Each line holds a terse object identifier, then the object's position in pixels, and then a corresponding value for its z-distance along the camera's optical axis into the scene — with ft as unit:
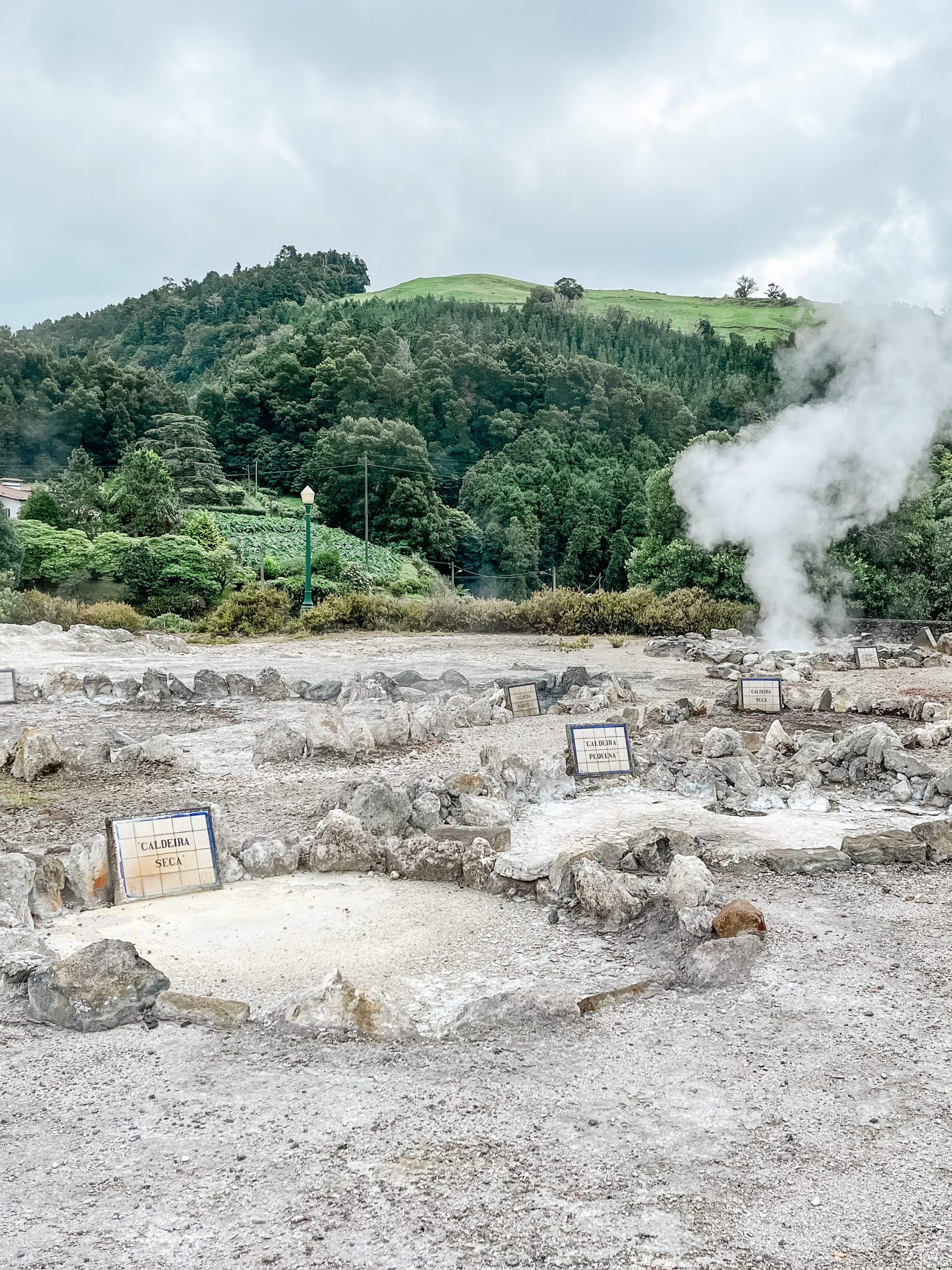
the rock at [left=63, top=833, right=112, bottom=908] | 18.66
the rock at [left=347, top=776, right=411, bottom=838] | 22.52
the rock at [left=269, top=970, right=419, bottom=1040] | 13.43
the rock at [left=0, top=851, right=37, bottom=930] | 17.44
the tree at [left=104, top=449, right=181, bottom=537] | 123.44
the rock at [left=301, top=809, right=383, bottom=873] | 20.58
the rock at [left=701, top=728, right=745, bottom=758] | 30.89
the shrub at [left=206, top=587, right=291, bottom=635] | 83.10
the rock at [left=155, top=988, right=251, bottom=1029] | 13.67
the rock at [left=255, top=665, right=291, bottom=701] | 45.88
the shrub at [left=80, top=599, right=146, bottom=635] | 82.64
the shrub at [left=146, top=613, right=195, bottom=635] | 88.69
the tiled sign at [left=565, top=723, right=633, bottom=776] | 28.55
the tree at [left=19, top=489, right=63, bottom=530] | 116.78
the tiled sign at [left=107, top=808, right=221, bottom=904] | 18.83
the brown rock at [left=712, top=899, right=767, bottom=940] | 16.21
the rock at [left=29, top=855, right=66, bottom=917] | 18.10
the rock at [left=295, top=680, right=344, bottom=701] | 45.78
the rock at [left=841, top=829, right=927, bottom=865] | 20.84
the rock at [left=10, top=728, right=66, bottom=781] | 28.35
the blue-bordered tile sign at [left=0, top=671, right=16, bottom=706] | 43.83
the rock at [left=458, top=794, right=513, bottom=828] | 23.58
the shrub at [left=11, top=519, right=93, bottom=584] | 104.06
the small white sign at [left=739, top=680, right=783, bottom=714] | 41.63
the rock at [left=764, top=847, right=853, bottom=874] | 20.34
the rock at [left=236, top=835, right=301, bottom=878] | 20.29
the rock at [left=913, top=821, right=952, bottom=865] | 20.99
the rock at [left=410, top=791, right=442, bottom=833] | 22.95
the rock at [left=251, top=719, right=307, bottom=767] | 31.24
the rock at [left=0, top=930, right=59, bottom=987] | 14.65
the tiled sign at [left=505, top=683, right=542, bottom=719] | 41.37
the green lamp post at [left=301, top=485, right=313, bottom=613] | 88.89
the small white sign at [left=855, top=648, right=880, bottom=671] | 58.39
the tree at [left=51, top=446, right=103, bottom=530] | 119.24
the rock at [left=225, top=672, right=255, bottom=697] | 46.65
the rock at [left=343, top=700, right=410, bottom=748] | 34.60
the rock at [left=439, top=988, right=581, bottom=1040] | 13.57
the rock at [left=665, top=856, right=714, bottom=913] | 17.39
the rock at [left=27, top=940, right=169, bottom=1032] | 13.84
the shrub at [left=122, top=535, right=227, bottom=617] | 103.04
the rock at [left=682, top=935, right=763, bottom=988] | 15.02
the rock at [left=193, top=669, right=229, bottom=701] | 45.62
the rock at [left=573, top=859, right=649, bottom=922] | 17.74
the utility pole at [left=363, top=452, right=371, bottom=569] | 133.96
